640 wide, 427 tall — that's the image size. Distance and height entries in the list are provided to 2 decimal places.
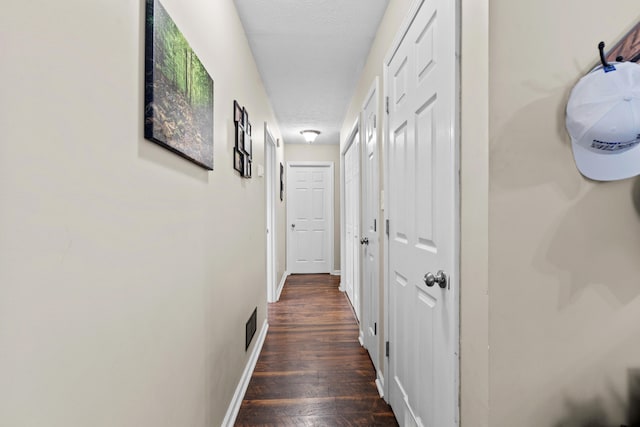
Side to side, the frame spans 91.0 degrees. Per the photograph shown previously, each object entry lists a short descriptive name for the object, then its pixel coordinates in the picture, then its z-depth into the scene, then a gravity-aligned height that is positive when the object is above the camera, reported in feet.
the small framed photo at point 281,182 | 15.67 +1.45
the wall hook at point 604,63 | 2.51 +1.21
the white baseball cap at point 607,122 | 2.41 +0.71
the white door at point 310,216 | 18.11 -0.33
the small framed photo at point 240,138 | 6.35 +1.50
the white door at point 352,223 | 10.94 -0.52
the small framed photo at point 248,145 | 7.06 +1.56
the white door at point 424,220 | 3.46 -0.13
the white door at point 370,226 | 7.30 -0.41
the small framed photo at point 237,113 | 6.21 +1.98
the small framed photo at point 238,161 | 6.21 +1.03
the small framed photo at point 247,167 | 7.16 +1.01
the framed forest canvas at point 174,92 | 2.81 +1.26
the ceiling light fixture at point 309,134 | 14.98 +3.68
